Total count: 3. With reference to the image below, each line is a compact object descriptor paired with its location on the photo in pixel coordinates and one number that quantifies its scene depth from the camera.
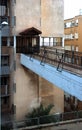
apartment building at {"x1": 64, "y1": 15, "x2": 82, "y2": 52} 21.90
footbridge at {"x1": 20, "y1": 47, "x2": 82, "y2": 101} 8.39
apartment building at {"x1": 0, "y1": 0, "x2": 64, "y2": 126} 14.39
